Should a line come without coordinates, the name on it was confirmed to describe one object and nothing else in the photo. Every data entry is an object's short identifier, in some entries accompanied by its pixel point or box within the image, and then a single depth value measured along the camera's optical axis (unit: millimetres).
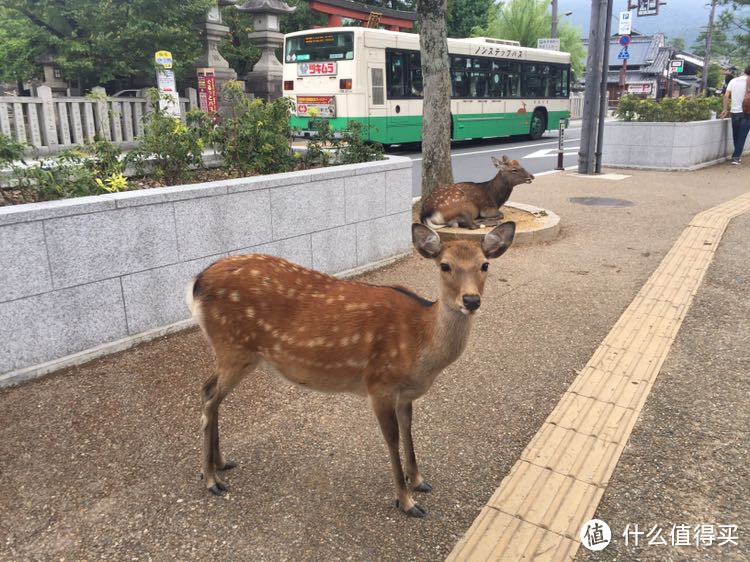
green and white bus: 17188
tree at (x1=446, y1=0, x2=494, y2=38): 43406
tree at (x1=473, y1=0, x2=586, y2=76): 47625
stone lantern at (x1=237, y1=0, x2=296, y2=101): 21172
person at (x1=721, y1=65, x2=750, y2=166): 15289
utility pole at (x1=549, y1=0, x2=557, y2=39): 35969
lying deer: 8422
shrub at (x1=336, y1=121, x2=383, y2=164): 7727
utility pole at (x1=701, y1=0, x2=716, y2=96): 49297
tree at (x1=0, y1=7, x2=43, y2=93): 17625
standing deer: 3037
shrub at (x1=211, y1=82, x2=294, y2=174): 6621
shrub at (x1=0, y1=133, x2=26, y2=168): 4980
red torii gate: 24875
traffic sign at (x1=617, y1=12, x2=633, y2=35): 30375
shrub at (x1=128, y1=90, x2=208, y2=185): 5984
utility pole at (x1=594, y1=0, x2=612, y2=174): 13383
